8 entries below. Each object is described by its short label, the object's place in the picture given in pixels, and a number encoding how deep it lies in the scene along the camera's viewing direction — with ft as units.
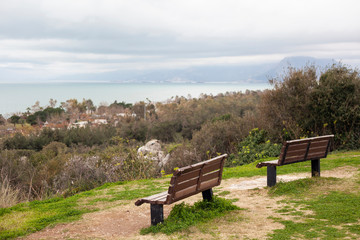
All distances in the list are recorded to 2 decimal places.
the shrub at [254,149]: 48.62
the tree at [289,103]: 50.83
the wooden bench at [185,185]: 19.17
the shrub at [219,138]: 57.93
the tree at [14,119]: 172.35
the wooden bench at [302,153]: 26.23
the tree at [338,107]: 47.88
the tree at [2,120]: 172.04
